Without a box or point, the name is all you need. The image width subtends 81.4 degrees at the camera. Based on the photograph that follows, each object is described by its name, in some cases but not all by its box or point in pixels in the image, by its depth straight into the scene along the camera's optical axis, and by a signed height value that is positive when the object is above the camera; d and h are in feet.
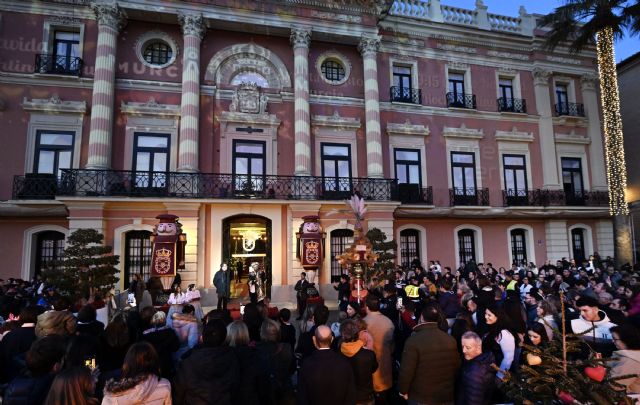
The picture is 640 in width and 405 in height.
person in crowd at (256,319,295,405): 12.77 -4.51
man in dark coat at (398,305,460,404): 12.67 -4.36
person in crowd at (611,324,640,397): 11.42 -3.55
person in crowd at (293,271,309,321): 36.74 -5.30
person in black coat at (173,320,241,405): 11.13 -4.03
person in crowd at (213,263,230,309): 42.98 -4.47
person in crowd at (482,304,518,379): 14.42 -3.89
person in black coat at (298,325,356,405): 11.37 -4.24
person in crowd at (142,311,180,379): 15.07 -4.14
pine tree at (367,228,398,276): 45.39 -1.07
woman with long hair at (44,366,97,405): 8.61 -3.37
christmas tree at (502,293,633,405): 8.66 -3.45
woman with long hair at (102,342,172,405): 9.73 -3.74
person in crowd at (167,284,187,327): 22.80 -4.20
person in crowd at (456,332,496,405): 11.68 -4.28
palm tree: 54.90 +26.73
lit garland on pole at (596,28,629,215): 55.57 +17.40
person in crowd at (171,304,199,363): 18.37 -4.30
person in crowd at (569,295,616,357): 15.43 -3.53
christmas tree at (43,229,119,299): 35.29 -2.57
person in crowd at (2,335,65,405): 10.19 -3.76
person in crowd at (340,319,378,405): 12.99 -4.13
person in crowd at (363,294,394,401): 15.44 -4.53
